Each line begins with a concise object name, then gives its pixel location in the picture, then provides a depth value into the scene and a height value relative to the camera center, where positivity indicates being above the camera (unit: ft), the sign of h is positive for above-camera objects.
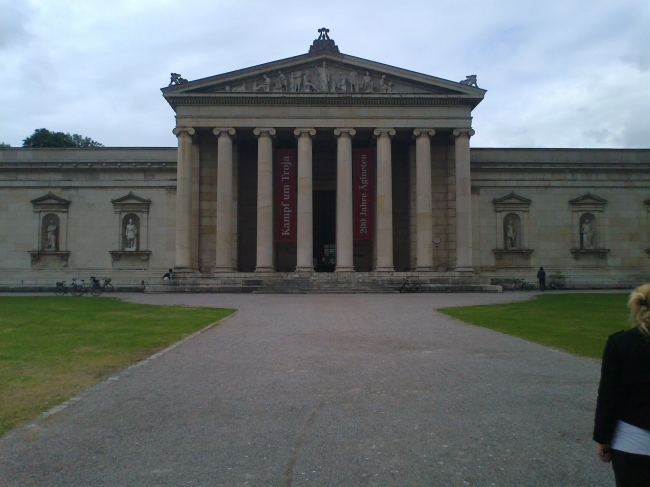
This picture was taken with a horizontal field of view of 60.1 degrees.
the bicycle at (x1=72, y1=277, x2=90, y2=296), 125.29 -4.78
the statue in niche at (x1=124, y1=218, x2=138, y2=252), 158.71 +8.89
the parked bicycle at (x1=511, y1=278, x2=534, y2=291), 148.97 -4.99
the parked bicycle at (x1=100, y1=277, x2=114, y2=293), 138.21 -4.55
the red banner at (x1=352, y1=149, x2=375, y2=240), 143.64 +18.91
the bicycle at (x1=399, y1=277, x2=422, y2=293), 126.41 -4.38
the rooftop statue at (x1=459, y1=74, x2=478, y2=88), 141.18 +47.03
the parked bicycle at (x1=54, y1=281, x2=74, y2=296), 128.47 -4.68
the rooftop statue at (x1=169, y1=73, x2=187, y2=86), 140.15 +47.30
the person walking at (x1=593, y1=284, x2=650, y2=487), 12.57 -3.09
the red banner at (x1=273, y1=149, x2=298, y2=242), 142.92 +16.77
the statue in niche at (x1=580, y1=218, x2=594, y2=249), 161.89 +8.92
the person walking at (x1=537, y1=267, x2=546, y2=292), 142.20 -3.00
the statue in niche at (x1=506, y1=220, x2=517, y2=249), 160.86 +8.66
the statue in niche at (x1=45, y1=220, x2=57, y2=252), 158.71 +8.41
